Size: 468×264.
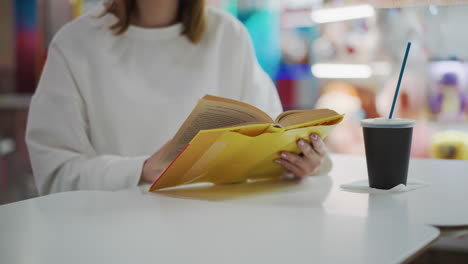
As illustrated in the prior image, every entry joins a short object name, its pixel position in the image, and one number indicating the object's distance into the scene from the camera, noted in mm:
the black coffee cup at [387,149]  931
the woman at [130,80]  1273
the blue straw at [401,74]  931
